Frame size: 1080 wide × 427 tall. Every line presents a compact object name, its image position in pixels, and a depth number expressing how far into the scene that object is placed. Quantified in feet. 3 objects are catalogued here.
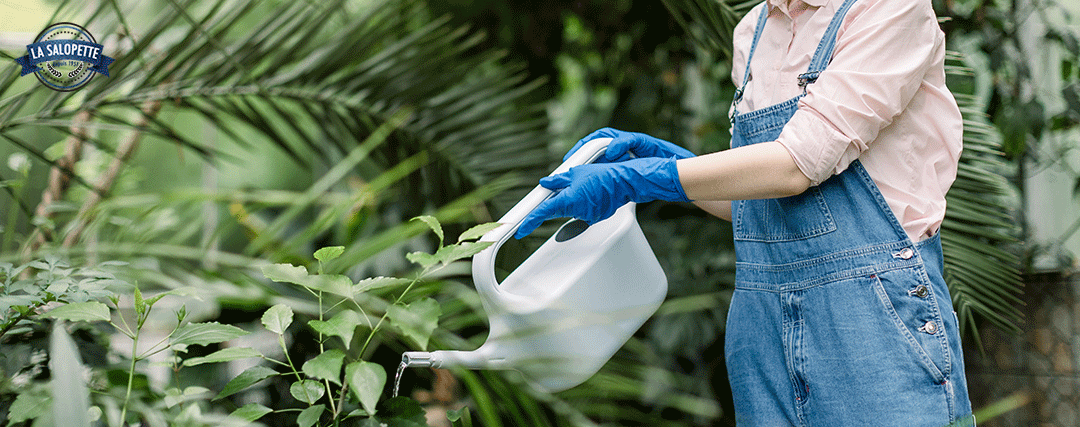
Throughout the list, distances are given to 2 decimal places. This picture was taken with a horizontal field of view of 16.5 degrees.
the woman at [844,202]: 15.91
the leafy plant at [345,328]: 14.88
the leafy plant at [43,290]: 15.29
